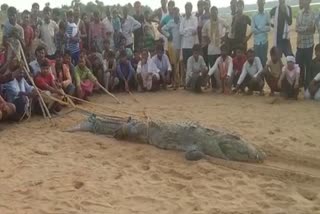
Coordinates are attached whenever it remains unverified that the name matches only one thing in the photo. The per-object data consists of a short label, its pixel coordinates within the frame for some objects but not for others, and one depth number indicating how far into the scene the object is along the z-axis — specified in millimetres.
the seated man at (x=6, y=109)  7727
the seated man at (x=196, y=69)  10359
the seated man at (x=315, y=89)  9117
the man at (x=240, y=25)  10211
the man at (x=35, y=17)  10533
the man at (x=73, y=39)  10422
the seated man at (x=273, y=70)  9648
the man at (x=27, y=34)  10016
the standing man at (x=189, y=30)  10609
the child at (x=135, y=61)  10906
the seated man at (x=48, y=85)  8523
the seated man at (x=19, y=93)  7961
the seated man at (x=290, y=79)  9289
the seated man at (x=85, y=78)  9719
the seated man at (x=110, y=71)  10586
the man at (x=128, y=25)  11188
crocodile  5918
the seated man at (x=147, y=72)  10641
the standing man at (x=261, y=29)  10023
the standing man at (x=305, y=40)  9516
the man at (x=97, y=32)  10984
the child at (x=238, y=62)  10133
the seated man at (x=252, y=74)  9820
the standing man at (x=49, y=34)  10406
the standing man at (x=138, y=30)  11336
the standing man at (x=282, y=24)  9906
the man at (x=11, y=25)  9398
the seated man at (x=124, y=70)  10656
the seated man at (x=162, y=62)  10695
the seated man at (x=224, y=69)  10164
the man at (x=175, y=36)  10922
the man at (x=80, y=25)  10958
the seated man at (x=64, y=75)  9172
